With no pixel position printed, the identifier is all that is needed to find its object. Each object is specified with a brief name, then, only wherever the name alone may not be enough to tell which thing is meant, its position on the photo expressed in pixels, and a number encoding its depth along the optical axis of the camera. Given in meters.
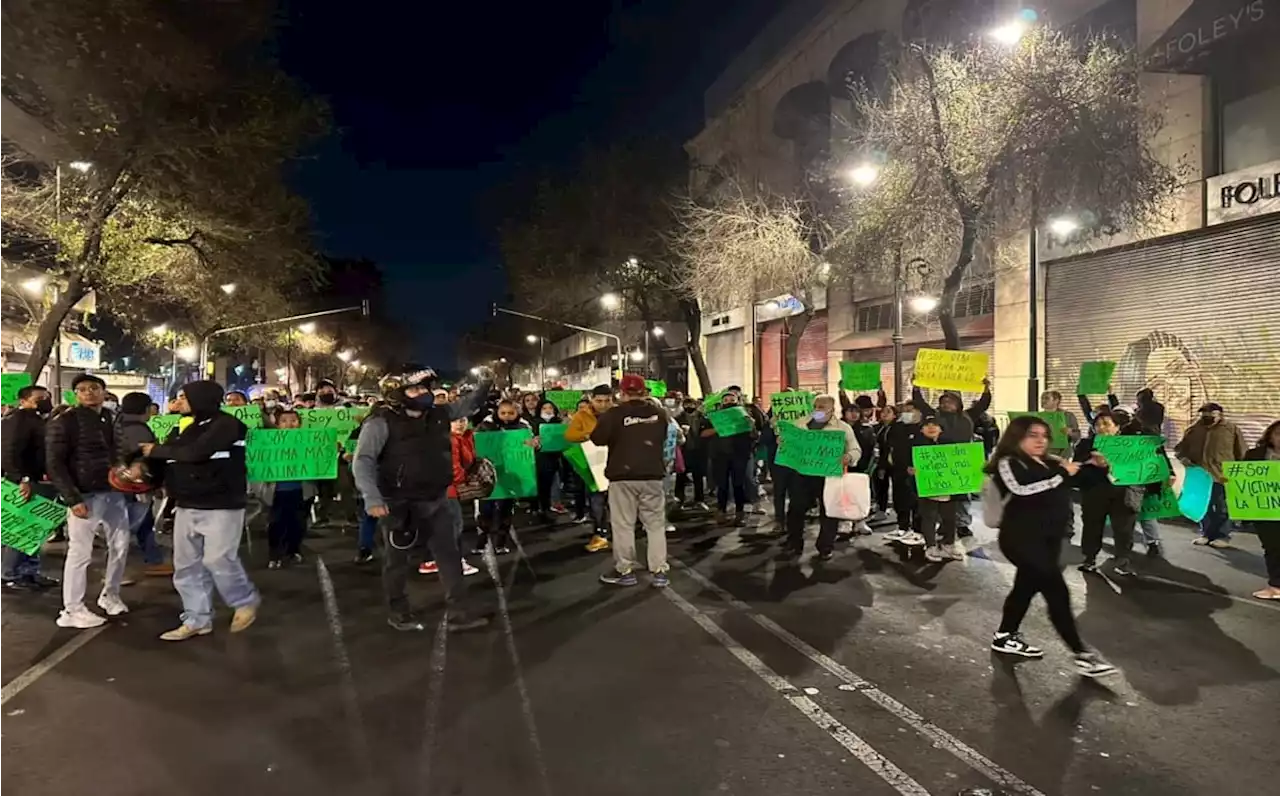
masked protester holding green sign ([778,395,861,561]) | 9.84
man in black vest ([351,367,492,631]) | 6.71
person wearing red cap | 8.38
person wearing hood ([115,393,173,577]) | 7.75
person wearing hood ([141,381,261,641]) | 6.43
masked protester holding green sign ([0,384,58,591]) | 7.77
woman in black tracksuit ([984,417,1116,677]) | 5.86
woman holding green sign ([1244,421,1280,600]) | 7.96
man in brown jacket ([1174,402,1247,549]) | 10.54
